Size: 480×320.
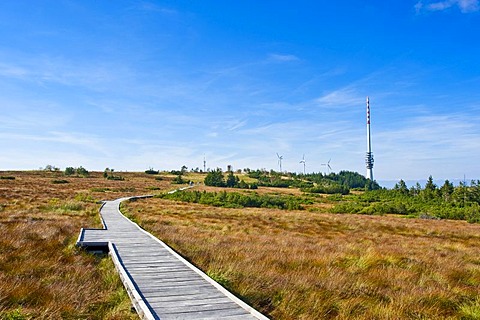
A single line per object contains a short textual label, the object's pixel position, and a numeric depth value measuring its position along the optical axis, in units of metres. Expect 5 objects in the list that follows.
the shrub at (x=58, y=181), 79.39
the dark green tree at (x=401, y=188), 71.20
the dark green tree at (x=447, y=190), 59.14
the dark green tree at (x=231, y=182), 97.10
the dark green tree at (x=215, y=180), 98.88
